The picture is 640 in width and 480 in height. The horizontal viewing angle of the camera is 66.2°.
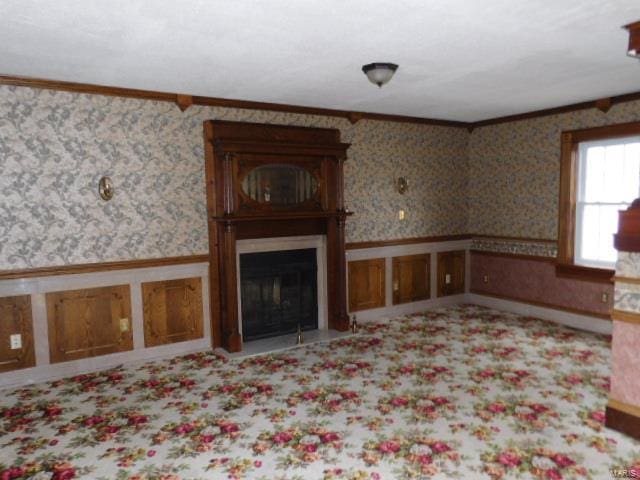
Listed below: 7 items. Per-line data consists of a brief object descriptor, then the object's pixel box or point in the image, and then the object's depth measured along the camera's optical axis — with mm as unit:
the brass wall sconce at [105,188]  4281
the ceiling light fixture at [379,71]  3551
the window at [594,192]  5039
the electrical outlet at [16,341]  4012
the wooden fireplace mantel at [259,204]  4750
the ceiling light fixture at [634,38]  2887
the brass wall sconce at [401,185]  6082
